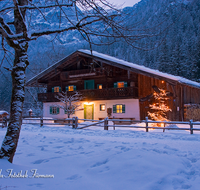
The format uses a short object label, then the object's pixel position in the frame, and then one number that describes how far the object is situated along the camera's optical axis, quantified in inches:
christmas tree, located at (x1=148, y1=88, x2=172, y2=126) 679.7
